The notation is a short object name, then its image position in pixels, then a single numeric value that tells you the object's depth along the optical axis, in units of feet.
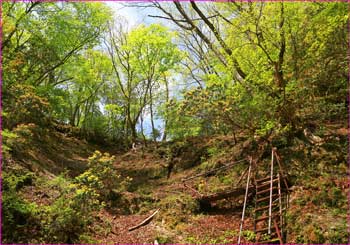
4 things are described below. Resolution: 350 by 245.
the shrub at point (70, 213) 27.55
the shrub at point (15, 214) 26.02
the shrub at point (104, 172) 38.82
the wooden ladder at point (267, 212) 27.94
